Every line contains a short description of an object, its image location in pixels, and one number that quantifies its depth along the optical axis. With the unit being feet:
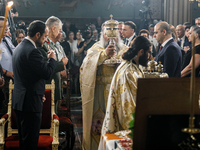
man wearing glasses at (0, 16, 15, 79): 14.42
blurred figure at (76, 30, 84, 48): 32.05
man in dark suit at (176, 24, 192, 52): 20.45
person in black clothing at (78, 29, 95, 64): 29.73
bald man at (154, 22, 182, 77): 12.88
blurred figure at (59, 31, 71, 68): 28.34
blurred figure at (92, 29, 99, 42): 31.16
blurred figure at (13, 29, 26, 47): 17.66
